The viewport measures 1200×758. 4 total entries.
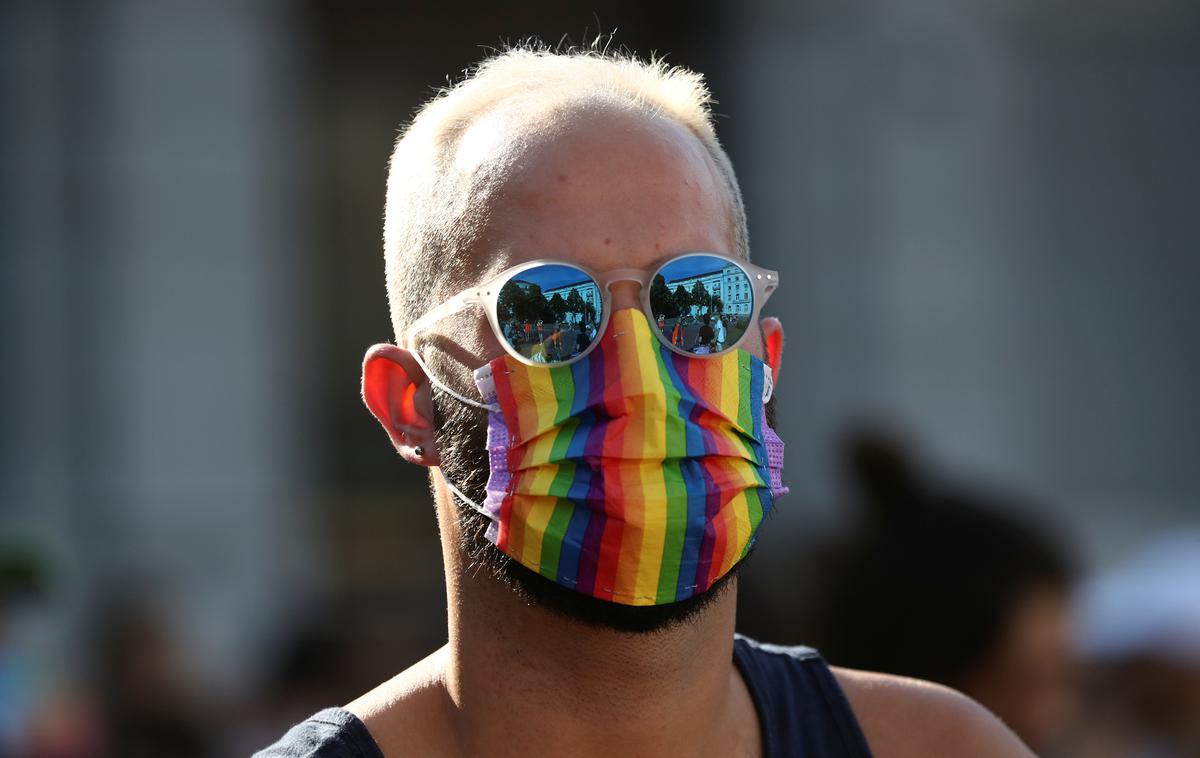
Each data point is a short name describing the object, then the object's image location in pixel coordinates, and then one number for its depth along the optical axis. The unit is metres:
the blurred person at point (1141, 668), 10.07
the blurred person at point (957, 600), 8.40
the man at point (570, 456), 4.82
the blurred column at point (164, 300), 17.97
